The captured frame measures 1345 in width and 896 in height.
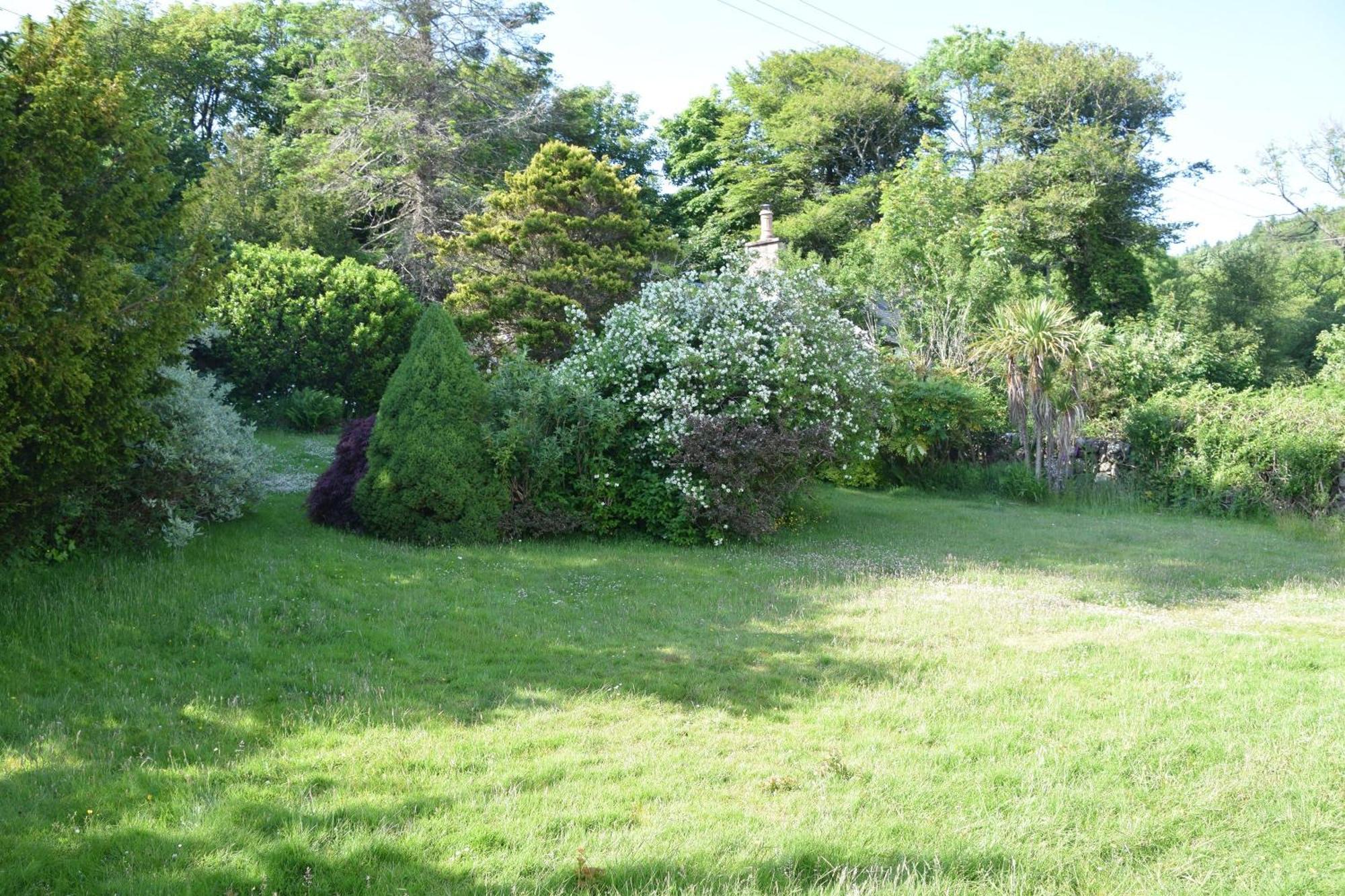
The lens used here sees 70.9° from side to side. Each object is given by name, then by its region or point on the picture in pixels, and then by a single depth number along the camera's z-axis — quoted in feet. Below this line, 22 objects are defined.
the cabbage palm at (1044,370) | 57.72
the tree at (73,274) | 19.02
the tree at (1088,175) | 105.60
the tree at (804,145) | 125.49
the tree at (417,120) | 80.23
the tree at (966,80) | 124.36
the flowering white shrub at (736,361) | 37.86
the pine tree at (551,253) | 60.03
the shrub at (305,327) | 57.16
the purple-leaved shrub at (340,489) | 34.45
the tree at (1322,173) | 116.16
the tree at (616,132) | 108.37
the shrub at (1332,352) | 87.93
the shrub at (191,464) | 26.53
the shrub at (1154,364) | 67.56
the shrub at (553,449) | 35.53
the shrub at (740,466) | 36.60
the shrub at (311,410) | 55.62
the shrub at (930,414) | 59.93
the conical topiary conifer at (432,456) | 33.17
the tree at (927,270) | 73.92
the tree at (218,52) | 95.50
